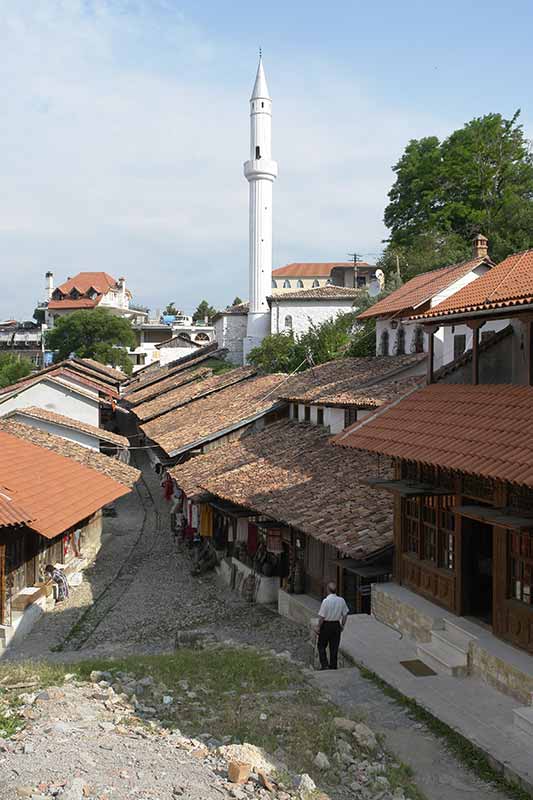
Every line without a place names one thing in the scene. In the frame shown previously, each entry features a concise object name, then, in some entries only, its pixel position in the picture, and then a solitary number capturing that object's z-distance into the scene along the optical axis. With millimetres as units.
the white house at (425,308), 22781
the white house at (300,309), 44156
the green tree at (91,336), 65875
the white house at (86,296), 87812
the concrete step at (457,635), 10578
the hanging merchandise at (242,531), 20359
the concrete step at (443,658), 10367
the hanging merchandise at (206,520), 21875
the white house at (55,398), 32594
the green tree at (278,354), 37531
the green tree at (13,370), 58344
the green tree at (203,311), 109875
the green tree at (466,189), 39812
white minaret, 44312
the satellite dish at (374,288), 37412
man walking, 11633
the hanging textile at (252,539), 19517
